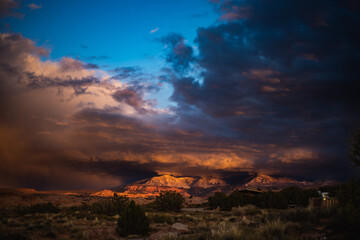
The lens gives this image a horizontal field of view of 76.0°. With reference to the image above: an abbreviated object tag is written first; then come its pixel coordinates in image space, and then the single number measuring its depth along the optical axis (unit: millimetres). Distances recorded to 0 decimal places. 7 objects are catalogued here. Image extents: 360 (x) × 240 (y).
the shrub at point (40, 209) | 33731
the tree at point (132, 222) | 15688
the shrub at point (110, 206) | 31875
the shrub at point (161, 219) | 23641
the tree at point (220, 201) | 39994
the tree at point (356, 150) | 10057
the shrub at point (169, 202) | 41938
